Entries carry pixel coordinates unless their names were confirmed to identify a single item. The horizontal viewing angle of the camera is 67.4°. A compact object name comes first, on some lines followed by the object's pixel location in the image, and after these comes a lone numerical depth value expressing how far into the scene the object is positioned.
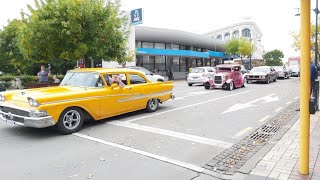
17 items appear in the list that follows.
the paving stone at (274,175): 3.59
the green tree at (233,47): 40.03
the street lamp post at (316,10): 16.99
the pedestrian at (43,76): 12.15
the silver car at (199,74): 18.31
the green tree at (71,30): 12.12
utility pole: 3.36
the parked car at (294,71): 30.47
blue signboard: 20.64
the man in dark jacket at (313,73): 7.28
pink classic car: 15.13
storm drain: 4.05
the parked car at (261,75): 19.64
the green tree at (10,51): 28.18
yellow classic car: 5.46
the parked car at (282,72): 25.29
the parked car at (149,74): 14.47
